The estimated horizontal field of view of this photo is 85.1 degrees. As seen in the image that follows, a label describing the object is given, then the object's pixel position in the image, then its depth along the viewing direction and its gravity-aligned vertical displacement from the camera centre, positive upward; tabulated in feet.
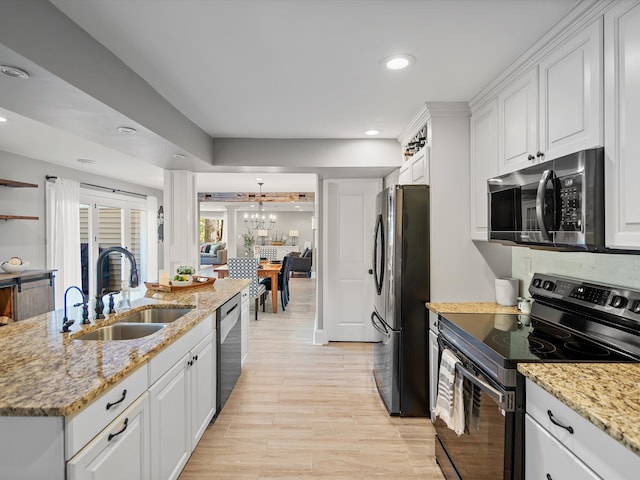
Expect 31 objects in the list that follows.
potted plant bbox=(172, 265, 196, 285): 10.76 -1.15
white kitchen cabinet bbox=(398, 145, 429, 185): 8.89 +1.99
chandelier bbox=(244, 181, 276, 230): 42.29 +2.27
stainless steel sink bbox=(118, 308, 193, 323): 7.93 -1.73
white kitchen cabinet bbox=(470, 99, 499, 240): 7.47 +1.78
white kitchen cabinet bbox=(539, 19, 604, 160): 4.66 +2.10
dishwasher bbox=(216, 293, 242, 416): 8.70 -2.95
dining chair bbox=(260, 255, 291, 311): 20.59 -2.51
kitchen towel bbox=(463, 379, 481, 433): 5.31 -2.63
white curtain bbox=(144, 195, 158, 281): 24.43 +0.12
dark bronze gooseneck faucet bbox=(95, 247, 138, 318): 6.77 -0.84
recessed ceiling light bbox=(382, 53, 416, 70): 6.33 +3.30
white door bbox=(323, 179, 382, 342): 14.08 -0.75
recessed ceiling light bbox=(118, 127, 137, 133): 7.45 +2.39
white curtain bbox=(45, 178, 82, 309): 15.49 +0.34
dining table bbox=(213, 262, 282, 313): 19.92 -2.13
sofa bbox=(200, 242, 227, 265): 42.96 -1.82
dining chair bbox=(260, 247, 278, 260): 43.50 -1.62
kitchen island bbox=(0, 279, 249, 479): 3.48 -1.95
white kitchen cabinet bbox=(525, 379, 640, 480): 3.09 -2.11
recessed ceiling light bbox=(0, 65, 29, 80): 4.65 +2.30
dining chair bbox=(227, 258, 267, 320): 18.81 -1.75
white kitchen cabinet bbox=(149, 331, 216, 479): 5.35 -3.07
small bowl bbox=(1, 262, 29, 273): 12.76 -1.01
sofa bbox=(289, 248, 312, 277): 35.96 -2.74
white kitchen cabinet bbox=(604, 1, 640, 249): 4.10 +1.38
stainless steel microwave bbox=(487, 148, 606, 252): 4.56 +0.52
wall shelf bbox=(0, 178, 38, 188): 12.89 +2.15
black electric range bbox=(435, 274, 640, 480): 4.54 -1.59
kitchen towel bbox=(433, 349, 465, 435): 5.71 -2.70
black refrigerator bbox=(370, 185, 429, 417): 8.62 -1.62
